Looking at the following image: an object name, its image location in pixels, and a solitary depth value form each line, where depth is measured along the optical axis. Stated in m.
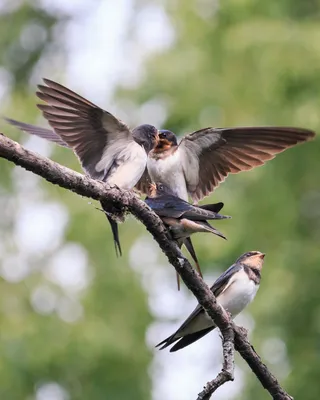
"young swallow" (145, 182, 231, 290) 6.00
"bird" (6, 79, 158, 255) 7.08
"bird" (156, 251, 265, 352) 7.11
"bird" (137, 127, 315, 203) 7.68
